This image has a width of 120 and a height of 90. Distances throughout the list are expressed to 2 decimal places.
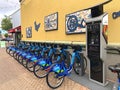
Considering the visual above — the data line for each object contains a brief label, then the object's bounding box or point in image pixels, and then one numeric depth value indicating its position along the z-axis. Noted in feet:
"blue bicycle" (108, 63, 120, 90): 4.86
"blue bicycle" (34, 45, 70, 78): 9.13
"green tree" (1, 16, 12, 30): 65.24
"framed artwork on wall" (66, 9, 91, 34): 9.88
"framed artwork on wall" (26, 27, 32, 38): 19.75
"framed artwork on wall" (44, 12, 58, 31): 13.19
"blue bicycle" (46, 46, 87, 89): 7.56
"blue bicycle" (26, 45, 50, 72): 10.22
